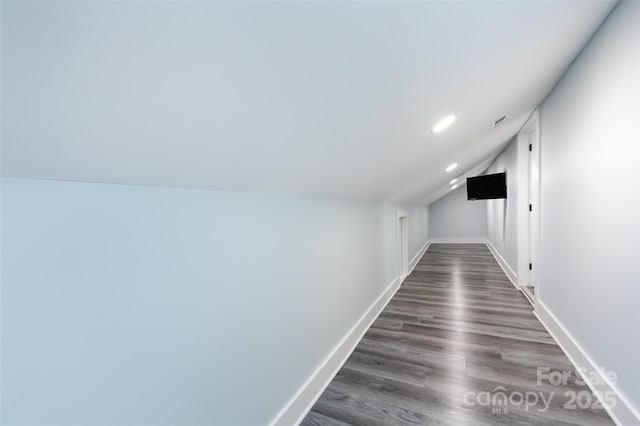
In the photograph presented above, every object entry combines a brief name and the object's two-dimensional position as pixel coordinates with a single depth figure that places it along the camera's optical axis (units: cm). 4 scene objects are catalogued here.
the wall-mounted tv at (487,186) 480
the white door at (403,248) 505
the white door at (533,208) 312
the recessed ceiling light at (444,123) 184
